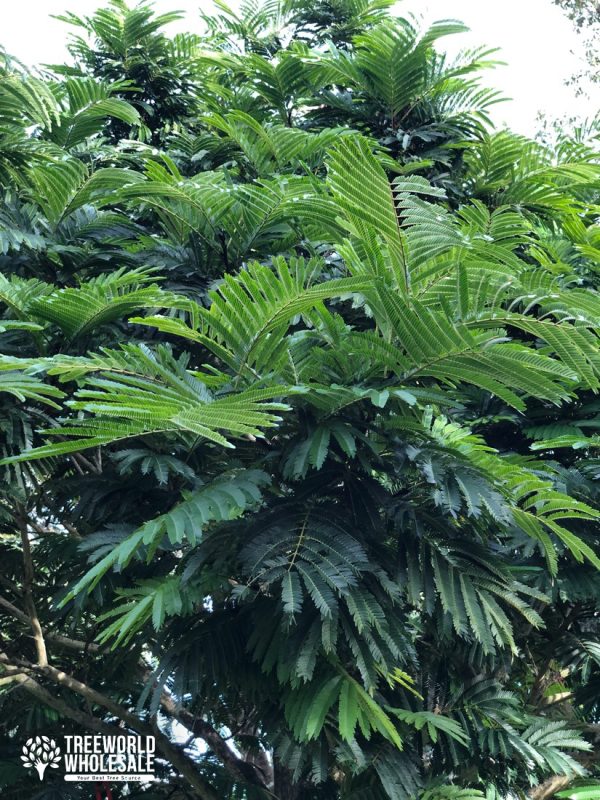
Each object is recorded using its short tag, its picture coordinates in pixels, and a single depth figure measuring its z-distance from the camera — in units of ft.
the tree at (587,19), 46.73
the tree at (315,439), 8.57
